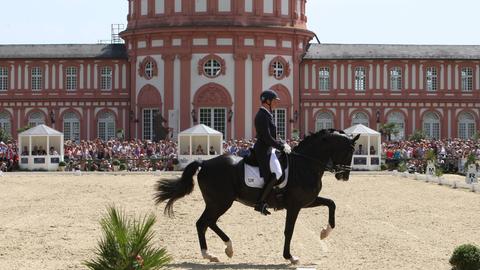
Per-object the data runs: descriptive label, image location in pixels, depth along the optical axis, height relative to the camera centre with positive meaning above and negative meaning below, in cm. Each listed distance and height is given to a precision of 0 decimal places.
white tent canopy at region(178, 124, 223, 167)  5344 -8
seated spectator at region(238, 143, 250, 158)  5317 -19
